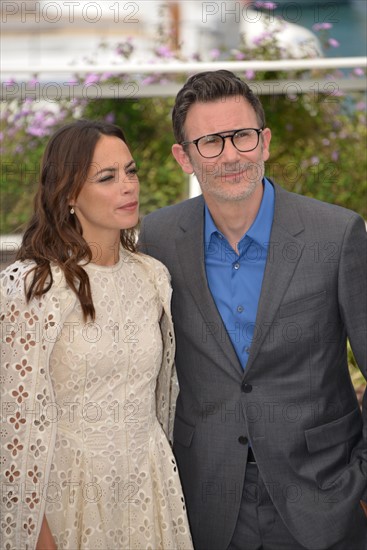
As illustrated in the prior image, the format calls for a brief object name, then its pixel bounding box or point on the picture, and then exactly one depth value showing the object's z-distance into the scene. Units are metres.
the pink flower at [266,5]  5.06
